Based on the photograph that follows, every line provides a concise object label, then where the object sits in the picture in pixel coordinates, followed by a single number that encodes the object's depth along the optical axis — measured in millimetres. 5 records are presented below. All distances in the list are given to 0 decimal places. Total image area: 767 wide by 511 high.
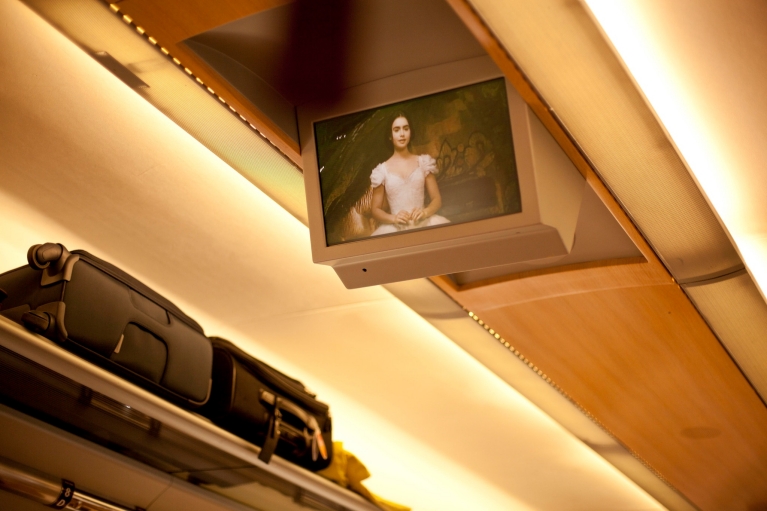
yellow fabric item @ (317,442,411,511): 3164
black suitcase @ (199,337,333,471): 2600
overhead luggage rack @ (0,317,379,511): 1935
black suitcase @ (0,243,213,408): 2004
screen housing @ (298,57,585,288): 1679
